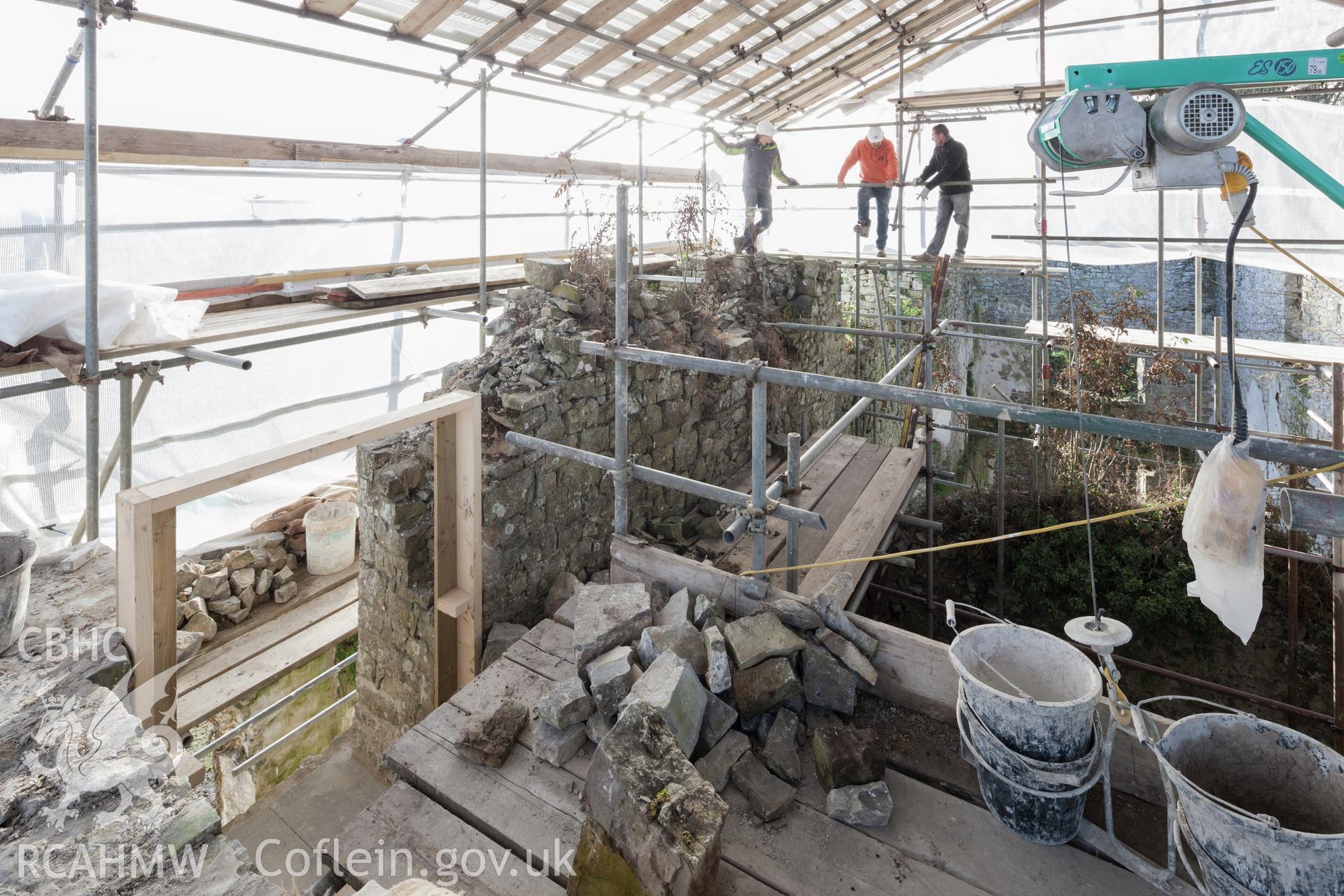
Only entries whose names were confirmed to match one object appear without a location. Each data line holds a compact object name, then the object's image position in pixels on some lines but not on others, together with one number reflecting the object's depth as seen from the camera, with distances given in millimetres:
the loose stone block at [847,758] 2123
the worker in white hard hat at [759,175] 8008
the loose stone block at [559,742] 2297
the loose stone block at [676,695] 2137
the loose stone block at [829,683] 2346
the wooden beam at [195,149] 3545
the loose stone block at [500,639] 3775
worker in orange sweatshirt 8148
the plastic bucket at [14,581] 2156
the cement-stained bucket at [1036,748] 1870
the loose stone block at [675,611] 2670
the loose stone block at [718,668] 2332
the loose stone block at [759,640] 2342
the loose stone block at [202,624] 5116
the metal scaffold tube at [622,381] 3170
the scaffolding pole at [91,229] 3115
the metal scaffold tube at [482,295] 5133
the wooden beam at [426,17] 4324
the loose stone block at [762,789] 2064
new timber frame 2100
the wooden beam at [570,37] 5234
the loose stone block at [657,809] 1687
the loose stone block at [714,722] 2254
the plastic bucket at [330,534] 6047
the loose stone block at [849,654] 2361
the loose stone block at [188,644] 3145
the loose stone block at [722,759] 2154
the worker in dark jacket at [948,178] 7398
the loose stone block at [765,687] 2281
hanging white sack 1726
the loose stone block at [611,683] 2312
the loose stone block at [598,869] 1755
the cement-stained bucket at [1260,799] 1502
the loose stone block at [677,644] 2418
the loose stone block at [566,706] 2314
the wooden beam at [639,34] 5641
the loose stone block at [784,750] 2180
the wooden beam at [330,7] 4020
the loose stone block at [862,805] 2025
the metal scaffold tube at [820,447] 2783
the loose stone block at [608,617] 2486
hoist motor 1880
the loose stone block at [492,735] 2312
